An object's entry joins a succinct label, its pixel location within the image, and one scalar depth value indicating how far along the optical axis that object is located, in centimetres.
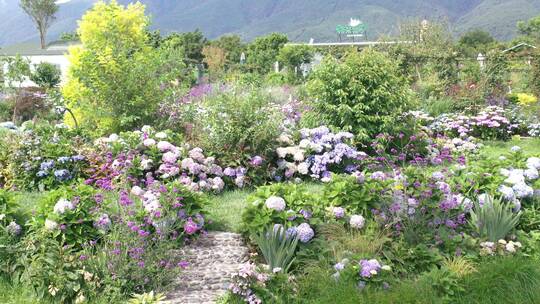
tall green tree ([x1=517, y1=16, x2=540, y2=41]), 5956
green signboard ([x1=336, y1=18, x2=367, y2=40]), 5412
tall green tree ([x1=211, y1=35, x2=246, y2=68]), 4112
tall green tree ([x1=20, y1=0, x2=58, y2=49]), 7544
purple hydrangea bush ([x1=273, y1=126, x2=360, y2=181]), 647
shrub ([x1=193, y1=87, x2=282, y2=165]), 639
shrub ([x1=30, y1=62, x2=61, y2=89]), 3272
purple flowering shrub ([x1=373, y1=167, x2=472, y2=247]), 422
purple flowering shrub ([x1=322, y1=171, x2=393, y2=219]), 443
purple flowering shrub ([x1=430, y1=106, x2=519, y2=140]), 960
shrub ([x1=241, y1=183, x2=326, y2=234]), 416
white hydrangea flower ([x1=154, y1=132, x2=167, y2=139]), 632
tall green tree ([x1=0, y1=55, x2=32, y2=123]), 1037
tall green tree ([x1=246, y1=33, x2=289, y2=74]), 3491
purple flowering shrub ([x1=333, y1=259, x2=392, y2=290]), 352
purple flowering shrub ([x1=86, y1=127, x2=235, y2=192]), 572
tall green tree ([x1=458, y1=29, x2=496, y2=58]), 4997
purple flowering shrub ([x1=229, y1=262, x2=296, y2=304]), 340
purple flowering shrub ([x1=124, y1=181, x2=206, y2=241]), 389
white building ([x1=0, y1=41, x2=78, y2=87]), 4856
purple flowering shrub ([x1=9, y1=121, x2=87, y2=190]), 610
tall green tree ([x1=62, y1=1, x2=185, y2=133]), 759
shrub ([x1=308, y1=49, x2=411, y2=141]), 777
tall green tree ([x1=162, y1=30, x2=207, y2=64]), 4059
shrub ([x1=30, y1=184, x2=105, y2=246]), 394
